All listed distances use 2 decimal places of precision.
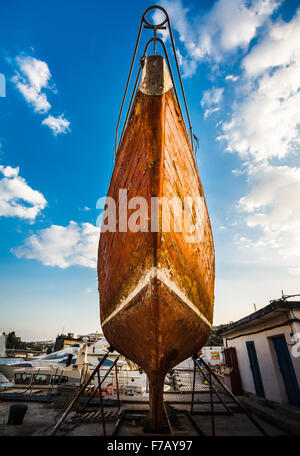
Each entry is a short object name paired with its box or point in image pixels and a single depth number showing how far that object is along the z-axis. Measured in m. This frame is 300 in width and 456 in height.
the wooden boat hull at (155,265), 2.37
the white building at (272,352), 5.82
